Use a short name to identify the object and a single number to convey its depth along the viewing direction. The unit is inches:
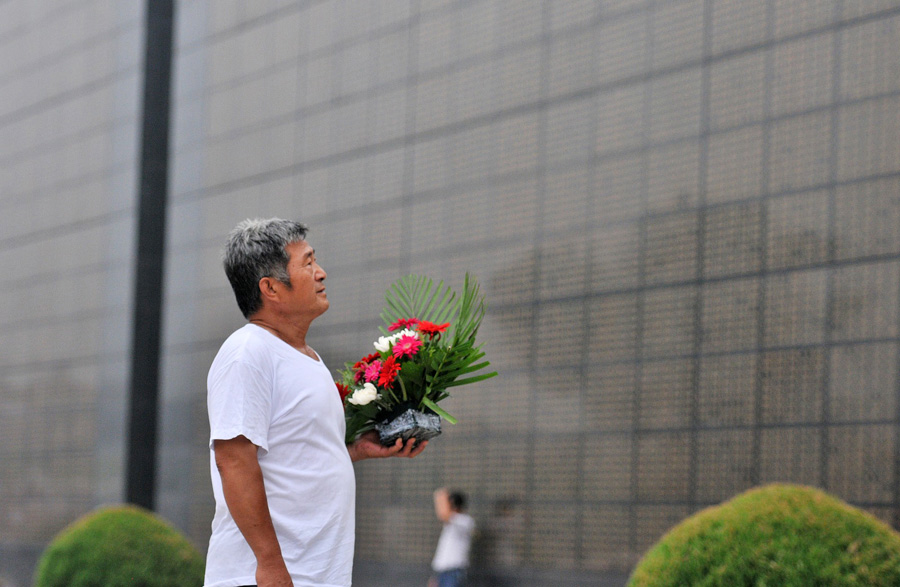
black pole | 520.7
